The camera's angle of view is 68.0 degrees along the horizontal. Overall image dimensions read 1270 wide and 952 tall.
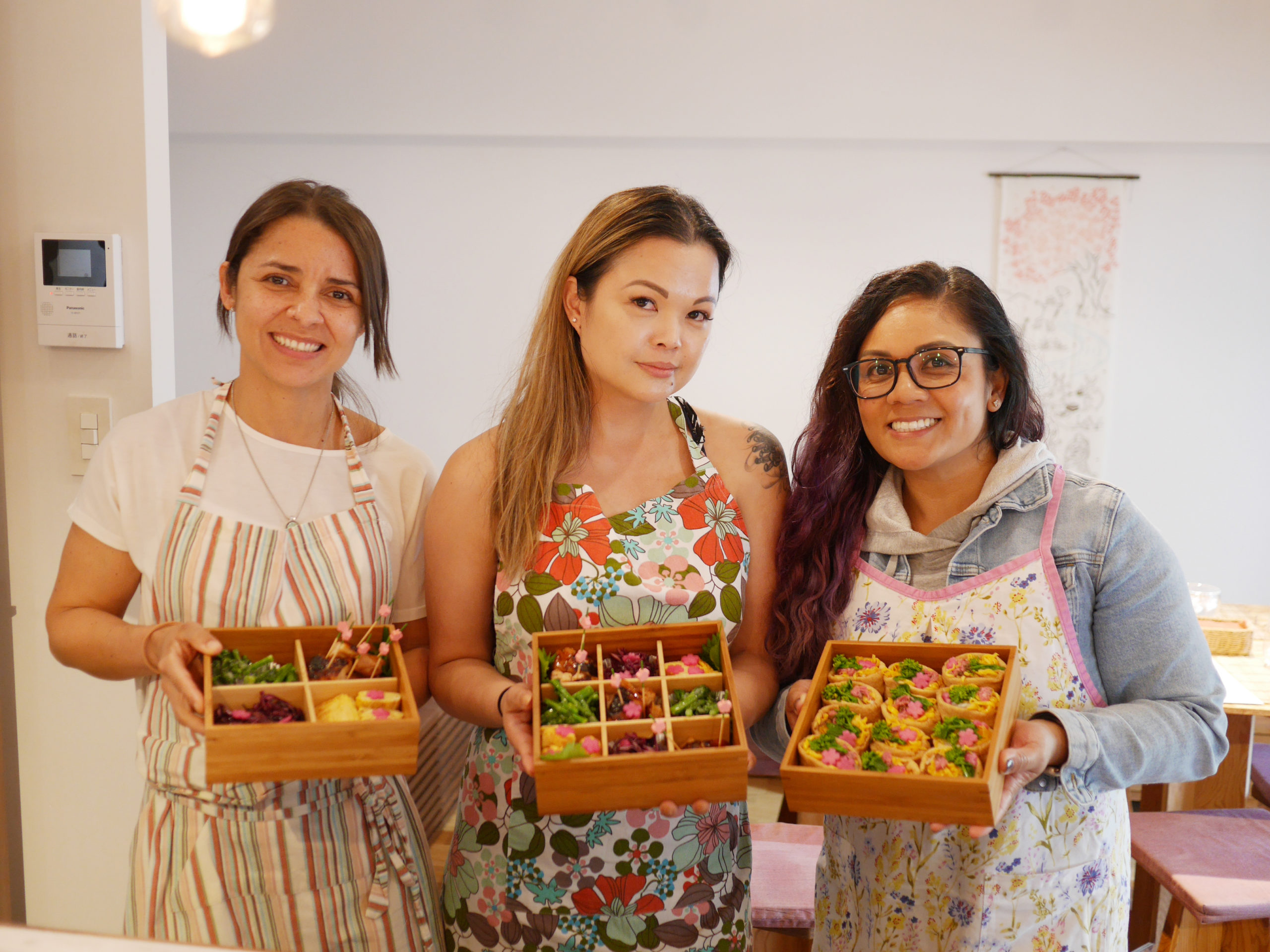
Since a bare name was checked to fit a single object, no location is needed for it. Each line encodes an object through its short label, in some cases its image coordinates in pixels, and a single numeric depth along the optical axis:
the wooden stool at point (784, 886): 2.02
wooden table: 2.75
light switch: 1.98
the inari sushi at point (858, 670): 1.34
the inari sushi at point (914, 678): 1.30
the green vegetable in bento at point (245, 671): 1.25
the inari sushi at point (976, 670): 1.26
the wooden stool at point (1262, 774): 2.86
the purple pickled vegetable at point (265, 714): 1.18
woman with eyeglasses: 1.36
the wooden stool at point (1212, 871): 2.14
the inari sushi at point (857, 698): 1.27
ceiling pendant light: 4.62
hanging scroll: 4.74
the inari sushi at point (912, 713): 1.24
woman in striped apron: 1.48
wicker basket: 3.13
